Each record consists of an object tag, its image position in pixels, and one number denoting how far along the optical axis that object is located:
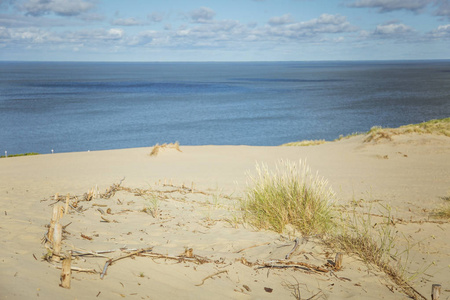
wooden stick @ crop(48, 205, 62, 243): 4.68
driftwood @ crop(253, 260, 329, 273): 4.64
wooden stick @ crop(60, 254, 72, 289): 3.49
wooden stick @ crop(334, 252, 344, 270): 4.68
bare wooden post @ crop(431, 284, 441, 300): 3.92
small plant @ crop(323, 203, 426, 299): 4.55
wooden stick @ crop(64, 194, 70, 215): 6.59
